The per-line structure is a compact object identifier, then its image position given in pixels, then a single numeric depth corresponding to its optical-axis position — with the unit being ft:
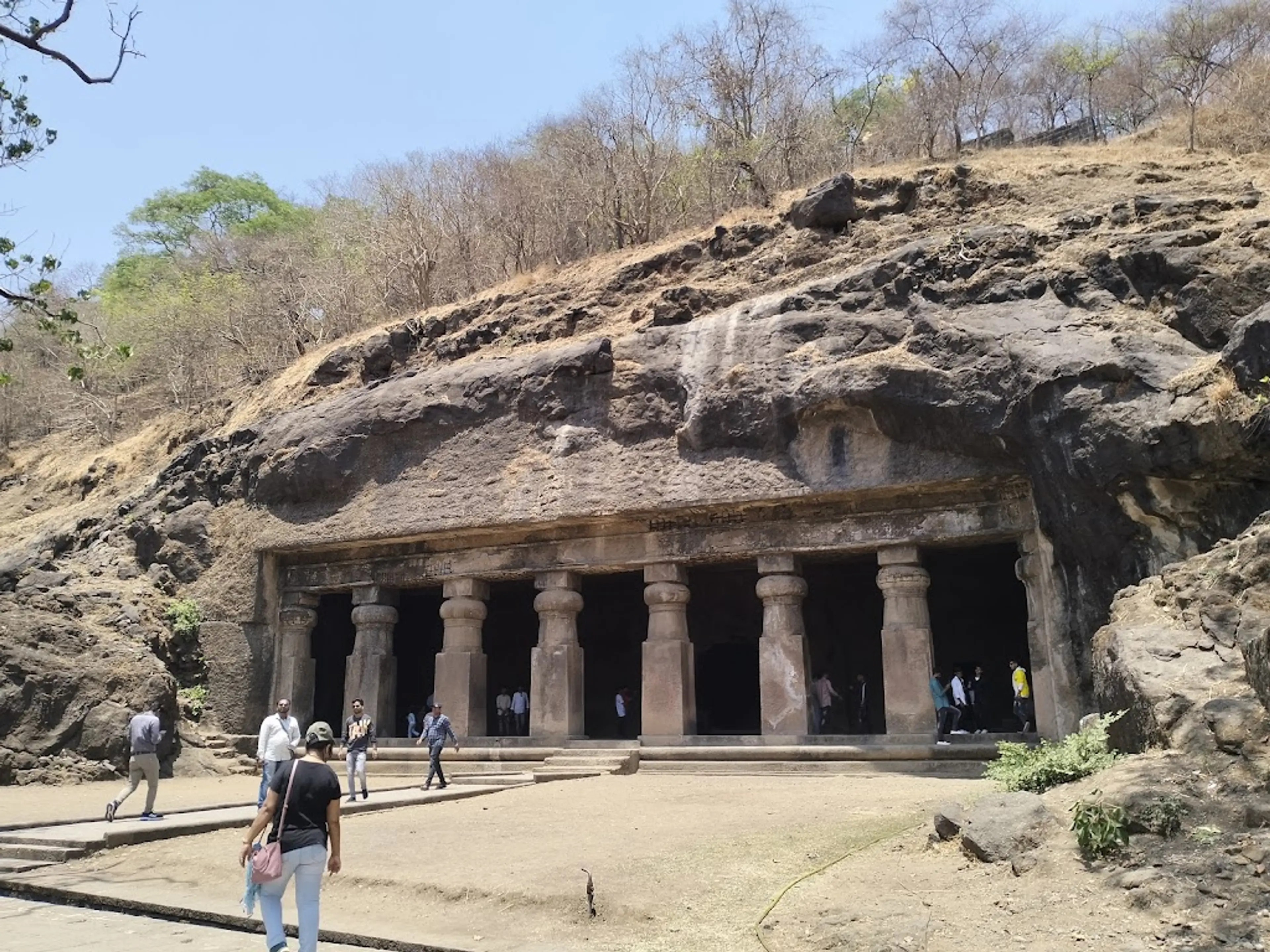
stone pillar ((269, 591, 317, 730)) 58.23
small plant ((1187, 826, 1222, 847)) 17.22
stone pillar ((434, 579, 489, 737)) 54.34
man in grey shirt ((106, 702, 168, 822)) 32.53
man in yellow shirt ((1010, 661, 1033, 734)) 45.70
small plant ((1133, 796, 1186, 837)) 17.97
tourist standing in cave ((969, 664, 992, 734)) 51.49
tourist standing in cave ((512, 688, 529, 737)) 61.21
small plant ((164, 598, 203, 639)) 57.00
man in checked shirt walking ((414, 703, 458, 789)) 41.55
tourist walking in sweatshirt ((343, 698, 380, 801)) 37.86
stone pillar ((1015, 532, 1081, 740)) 40.75
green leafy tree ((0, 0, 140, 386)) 28.12
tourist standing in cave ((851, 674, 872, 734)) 57.47
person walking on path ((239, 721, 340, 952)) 15.79
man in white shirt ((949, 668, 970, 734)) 46.73
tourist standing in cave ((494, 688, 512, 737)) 63.87
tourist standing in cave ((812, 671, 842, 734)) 53.31
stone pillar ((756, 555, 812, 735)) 47.16
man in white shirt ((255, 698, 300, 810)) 30.68
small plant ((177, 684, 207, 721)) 55.47
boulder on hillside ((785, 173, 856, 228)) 54.24
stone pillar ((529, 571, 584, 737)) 51.88
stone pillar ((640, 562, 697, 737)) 49.29
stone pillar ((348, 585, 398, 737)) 57.11
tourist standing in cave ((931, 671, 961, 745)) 43.88
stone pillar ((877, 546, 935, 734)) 44.91
